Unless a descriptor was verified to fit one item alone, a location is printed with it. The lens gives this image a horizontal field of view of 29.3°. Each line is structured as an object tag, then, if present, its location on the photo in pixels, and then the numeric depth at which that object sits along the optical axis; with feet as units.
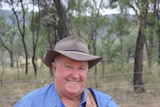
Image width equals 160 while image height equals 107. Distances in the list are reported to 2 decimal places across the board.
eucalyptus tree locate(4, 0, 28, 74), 50.72
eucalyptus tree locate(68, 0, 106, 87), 43.39
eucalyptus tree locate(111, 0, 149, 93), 25.69
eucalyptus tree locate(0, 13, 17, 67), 55.03
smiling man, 6.08
